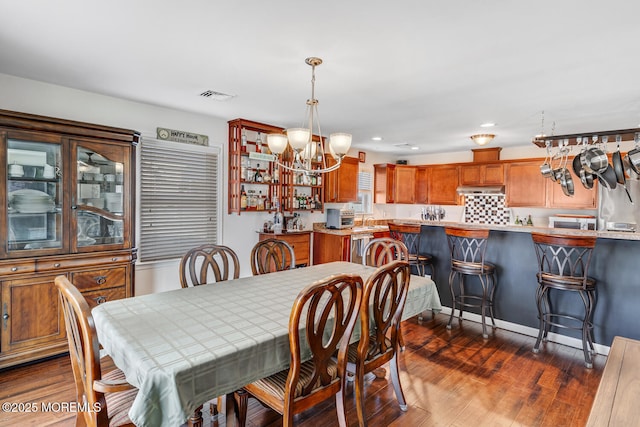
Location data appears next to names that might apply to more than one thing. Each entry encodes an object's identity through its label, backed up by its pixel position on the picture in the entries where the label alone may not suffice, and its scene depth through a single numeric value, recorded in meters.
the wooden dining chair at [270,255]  3.15
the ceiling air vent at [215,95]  3.34
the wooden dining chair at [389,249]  3.20
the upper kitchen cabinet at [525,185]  5.62
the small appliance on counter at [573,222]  5.24
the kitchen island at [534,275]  3.14
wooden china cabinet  2.71
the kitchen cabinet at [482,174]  6.04
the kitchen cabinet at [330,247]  5.28
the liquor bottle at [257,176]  4.68
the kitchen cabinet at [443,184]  6.59
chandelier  2.47
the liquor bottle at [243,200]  4.54
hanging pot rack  2.76
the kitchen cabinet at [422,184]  6.96
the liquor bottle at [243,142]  4.50
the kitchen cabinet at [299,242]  4.84
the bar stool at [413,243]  4.11
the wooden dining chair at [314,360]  1.57
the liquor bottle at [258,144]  4.65
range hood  5.98
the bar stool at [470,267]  3.63
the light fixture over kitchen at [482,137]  5.12
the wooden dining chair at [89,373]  1.37
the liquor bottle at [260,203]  4.73
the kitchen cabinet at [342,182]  5.80
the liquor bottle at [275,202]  4.93
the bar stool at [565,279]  3.03
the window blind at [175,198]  3.90
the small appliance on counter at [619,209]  5.03
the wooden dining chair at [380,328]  1.90
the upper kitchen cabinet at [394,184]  7.04
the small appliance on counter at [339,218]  5.79
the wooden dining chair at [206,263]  2.64
